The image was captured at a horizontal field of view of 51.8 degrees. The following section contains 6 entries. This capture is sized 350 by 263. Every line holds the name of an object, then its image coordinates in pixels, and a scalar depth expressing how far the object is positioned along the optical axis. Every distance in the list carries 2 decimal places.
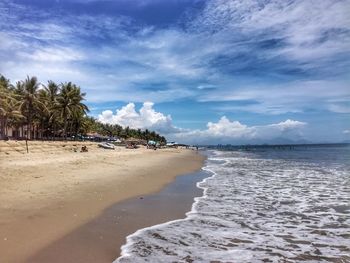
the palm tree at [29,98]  59.41
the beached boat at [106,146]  64.47
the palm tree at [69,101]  69.29
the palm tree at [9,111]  51.79
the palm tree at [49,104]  67.40
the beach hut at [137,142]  103.79
